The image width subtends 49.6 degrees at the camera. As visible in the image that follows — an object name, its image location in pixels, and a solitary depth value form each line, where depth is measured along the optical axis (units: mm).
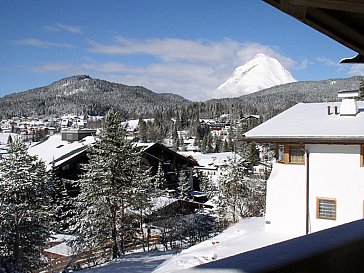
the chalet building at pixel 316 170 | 12180
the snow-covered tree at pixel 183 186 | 31453
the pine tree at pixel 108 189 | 17953
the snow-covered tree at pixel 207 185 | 31612
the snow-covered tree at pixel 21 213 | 15211
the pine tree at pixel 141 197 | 18719
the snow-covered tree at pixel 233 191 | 23141
